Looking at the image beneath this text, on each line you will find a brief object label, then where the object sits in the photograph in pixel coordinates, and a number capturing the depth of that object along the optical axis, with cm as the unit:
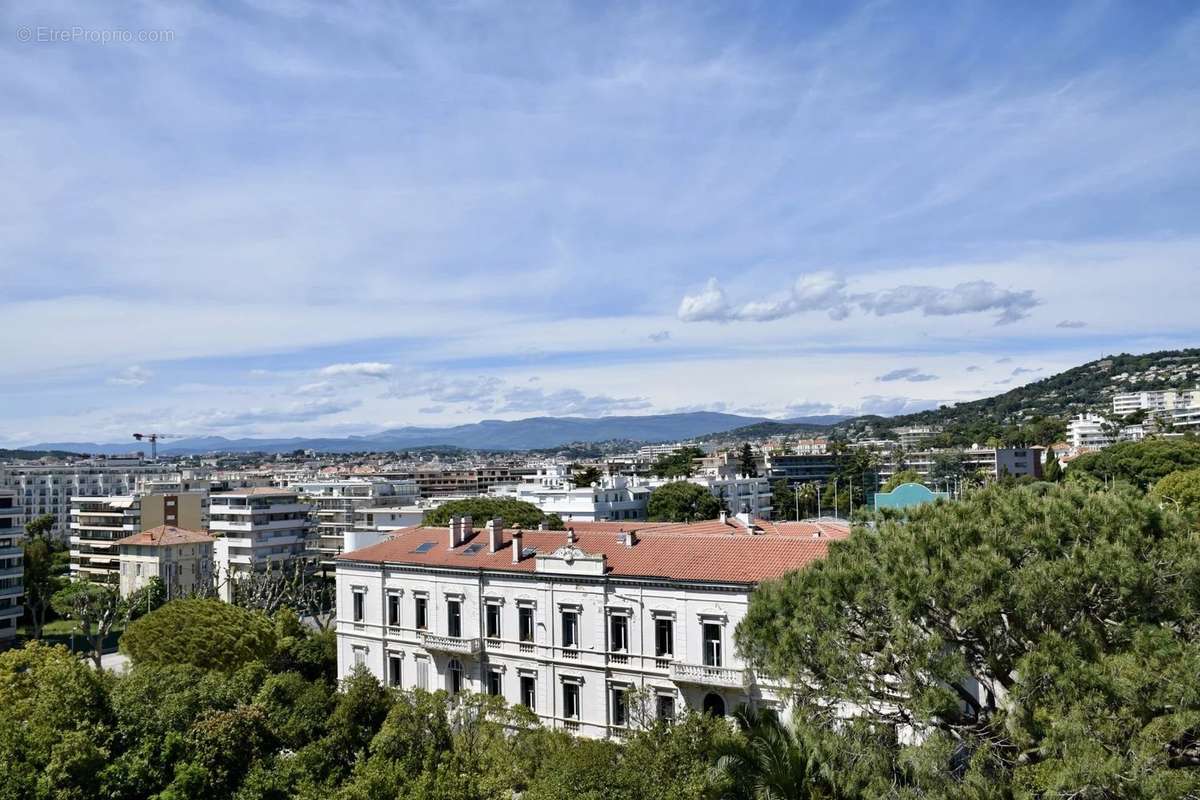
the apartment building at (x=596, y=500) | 10012
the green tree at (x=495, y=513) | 7031
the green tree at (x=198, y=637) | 4169
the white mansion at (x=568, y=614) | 3425
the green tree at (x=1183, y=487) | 7402
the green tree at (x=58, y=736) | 2264
